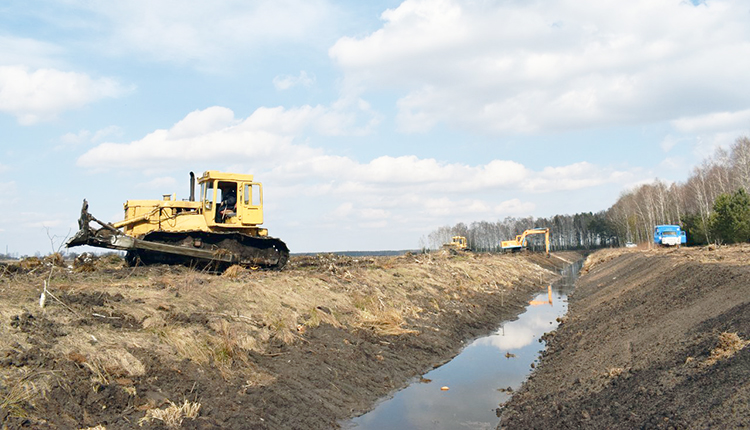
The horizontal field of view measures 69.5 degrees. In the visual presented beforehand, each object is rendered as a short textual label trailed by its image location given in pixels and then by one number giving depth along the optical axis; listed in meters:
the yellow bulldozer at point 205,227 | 16.98
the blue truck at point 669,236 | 47.84
